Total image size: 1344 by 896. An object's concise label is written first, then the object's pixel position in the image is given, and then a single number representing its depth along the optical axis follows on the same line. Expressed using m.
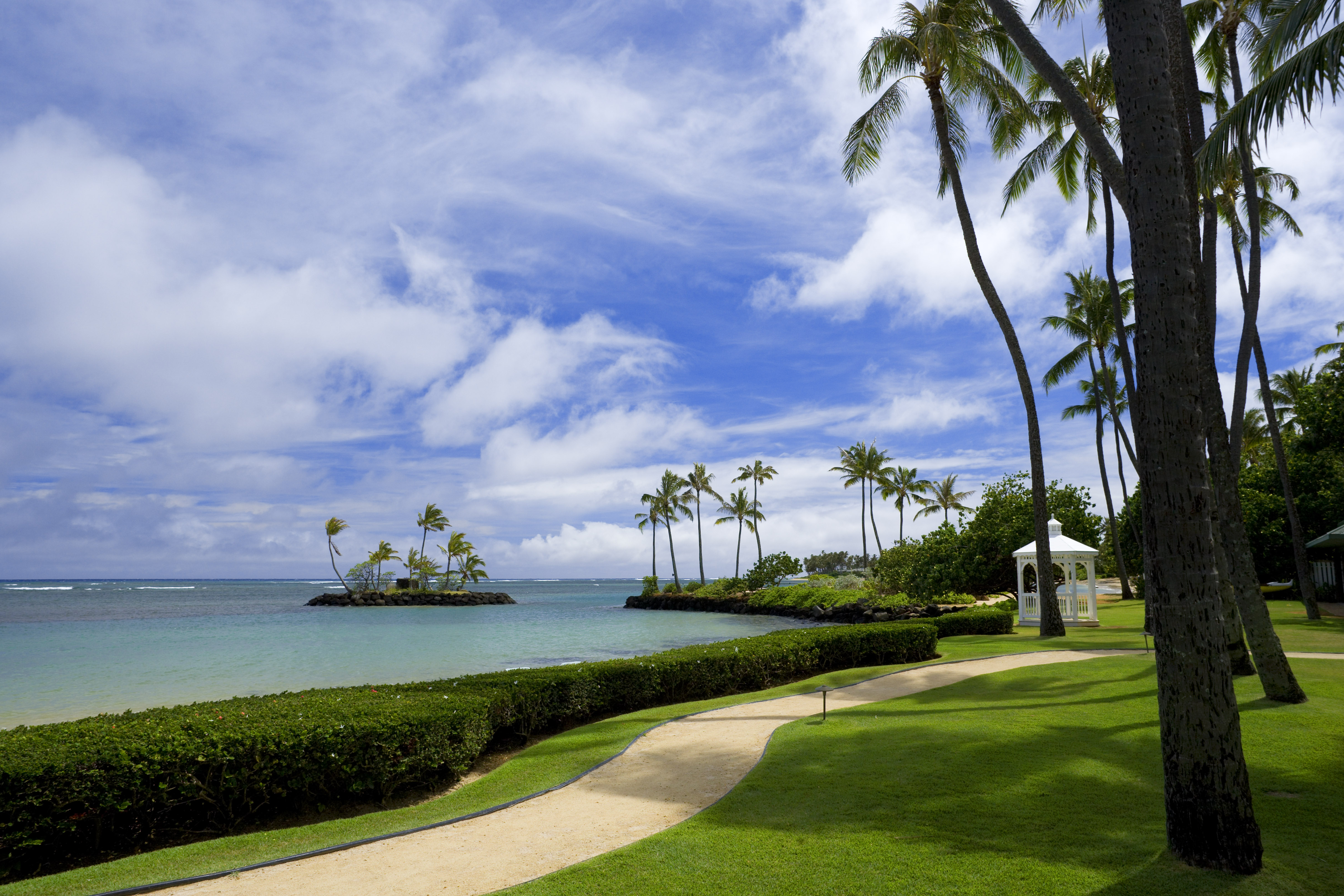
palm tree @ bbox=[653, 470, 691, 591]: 70.81
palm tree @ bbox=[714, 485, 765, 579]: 67.12
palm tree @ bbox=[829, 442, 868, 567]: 55.53
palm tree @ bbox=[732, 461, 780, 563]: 67.19
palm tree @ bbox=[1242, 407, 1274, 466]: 37.84
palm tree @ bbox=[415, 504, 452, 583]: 75.44
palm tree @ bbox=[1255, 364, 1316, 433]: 40.53
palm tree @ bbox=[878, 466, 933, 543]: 56.72
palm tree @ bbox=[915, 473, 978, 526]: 59.03
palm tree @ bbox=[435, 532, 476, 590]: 78.88
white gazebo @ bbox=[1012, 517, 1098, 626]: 21.95
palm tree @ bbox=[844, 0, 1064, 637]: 17.16
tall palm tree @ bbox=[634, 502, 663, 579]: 74.38
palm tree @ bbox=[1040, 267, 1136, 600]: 27.41
